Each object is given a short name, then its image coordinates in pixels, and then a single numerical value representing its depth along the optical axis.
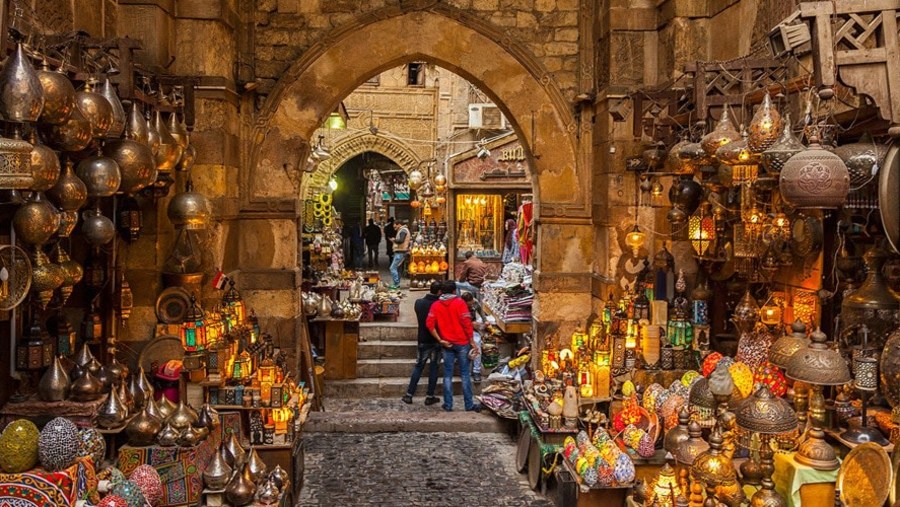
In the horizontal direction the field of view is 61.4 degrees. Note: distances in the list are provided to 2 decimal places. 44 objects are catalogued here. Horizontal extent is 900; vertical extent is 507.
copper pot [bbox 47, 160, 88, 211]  3.73
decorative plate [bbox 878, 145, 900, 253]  2.63
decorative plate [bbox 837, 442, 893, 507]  3.18
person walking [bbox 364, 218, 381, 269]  17.78
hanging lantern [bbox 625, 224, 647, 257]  6.39
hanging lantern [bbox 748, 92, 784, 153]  3.64
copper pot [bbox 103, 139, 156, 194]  4.23
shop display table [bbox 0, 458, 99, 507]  3.25
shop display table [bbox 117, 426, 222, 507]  4.36
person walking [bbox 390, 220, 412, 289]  14.18
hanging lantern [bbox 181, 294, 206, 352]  5.57
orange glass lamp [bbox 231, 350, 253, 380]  5.84
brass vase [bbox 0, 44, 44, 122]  2.99
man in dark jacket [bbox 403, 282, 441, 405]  8.14
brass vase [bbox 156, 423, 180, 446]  4.40
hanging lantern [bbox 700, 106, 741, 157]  4.08
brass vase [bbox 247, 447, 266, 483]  4.34
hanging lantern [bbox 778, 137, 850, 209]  3.05
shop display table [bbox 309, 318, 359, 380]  8.98
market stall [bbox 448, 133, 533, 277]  13.68
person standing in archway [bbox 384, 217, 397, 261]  18.41
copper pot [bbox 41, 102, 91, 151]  3.51
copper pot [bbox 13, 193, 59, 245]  3.48
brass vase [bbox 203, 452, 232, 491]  4.20
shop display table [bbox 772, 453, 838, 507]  3.53
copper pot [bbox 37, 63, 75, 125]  3.26
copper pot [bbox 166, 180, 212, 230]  5.38
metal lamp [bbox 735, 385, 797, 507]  3.52
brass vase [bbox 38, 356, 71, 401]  4.31
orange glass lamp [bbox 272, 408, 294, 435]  5.71
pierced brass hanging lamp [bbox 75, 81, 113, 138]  3.73
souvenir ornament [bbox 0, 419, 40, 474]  3.32
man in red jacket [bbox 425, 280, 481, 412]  7.99
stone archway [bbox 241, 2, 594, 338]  7.16
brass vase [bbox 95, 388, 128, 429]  4.34
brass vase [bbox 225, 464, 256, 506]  4.15
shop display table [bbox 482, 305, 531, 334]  8.80
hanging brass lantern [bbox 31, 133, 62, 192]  3.24
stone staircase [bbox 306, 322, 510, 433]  7.52
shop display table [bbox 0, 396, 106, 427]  4.21
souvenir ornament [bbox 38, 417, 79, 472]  3.38
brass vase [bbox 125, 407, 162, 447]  4.34
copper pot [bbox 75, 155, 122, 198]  3.99
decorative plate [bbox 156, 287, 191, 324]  5.83
